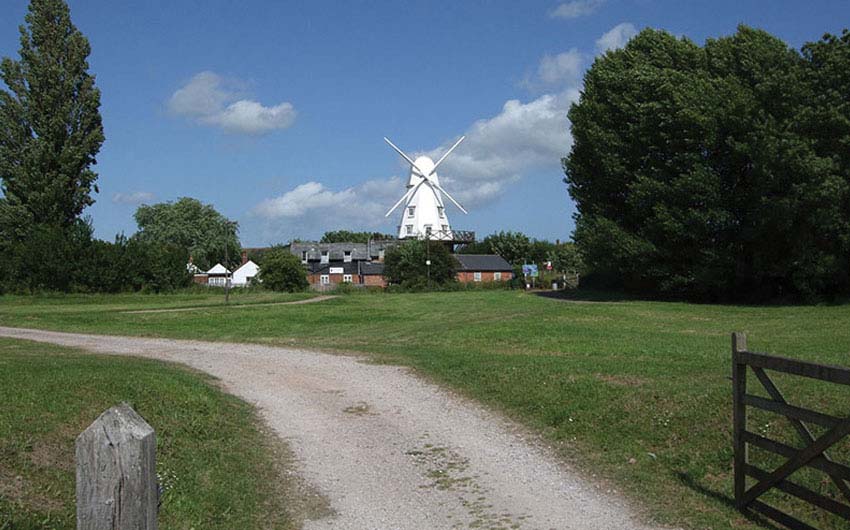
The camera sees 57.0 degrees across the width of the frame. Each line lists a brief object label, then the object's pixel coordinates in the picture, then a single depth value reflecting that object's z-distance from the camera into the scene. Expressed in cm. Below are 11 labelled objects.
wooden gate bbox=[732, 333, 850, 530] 660
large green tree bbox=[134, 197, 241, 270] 12788
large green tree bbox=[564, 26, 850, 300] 4081
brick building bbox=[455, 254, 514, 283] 9738
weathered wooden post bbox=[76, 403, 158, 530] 315
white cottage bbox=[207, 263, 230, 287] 11805
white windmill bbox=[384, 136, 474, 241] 10169
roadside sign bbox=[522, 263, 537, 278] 8483
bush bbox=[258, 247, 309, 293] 7150
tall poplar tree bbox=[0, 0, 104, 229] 5691
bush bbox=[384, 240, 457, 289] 7650
